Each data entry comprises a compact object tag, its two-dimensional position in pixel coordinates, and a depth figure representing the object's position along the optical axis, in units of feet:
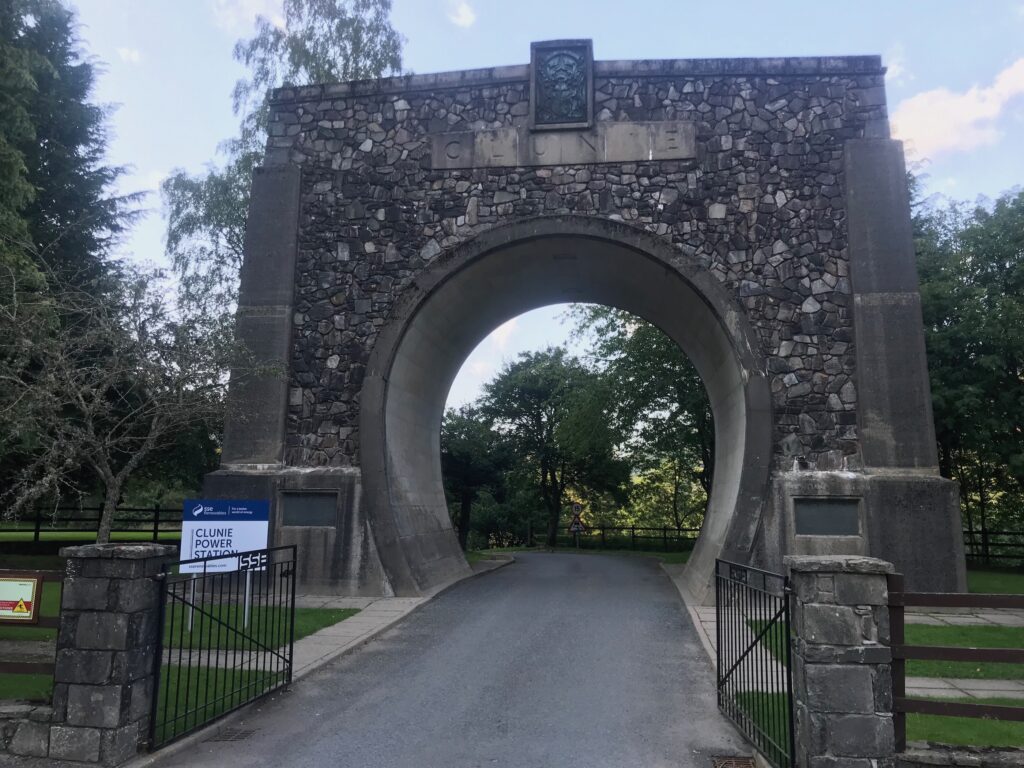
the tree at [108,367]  24.13
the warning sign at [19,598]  16.05
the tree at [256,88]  65.10
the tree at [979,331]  46.34
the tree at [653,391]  67.31
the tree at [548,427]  97.96
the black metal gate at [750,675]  15.35
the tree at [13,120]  34.24
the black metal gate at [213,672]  16.87
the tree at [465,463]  75.51
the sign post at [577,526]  84.43
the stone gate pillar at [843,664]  13.75
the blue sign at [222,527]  27.12
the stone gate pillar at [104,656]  15.23
